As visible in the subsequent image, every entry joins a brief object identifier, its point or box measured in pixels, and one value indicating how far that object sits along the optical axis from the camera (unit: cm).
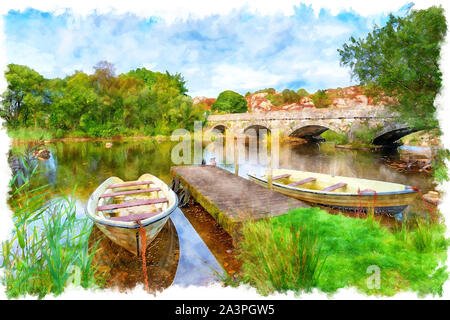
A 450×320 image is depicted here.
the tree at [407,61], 749
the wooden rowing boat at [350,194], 647
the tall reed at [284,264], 272
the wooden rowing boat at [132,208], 460
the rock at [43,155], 1736
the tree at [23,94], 2669
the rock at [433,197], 788
